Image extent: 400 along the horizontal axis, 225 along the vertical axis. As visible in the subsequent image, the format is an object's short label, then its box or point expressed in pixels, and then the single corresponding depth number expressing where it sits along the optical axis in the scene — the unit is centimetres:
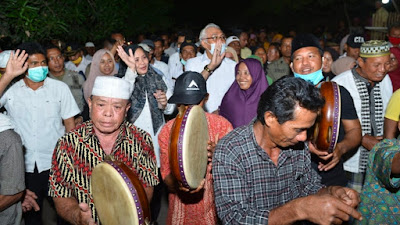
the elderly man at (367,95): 421
